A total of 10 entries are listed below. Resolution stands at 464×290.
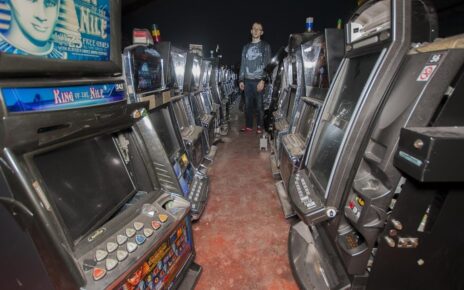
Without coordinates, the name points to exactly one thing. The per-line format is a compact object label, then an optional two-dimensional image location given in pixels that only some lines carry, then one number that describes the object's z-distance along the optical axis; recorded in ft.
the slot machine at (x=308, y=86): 6.95
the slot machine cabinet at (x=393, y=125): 2.78
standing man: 15.39
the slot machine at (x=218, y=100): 19.17
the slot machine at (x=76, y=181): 2.44
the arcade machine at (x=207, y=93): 16.42
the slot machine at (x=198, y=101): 12.56
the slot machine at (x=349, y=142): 3.35
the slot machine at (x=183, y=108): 8.76
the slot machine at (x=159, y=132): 4.87
